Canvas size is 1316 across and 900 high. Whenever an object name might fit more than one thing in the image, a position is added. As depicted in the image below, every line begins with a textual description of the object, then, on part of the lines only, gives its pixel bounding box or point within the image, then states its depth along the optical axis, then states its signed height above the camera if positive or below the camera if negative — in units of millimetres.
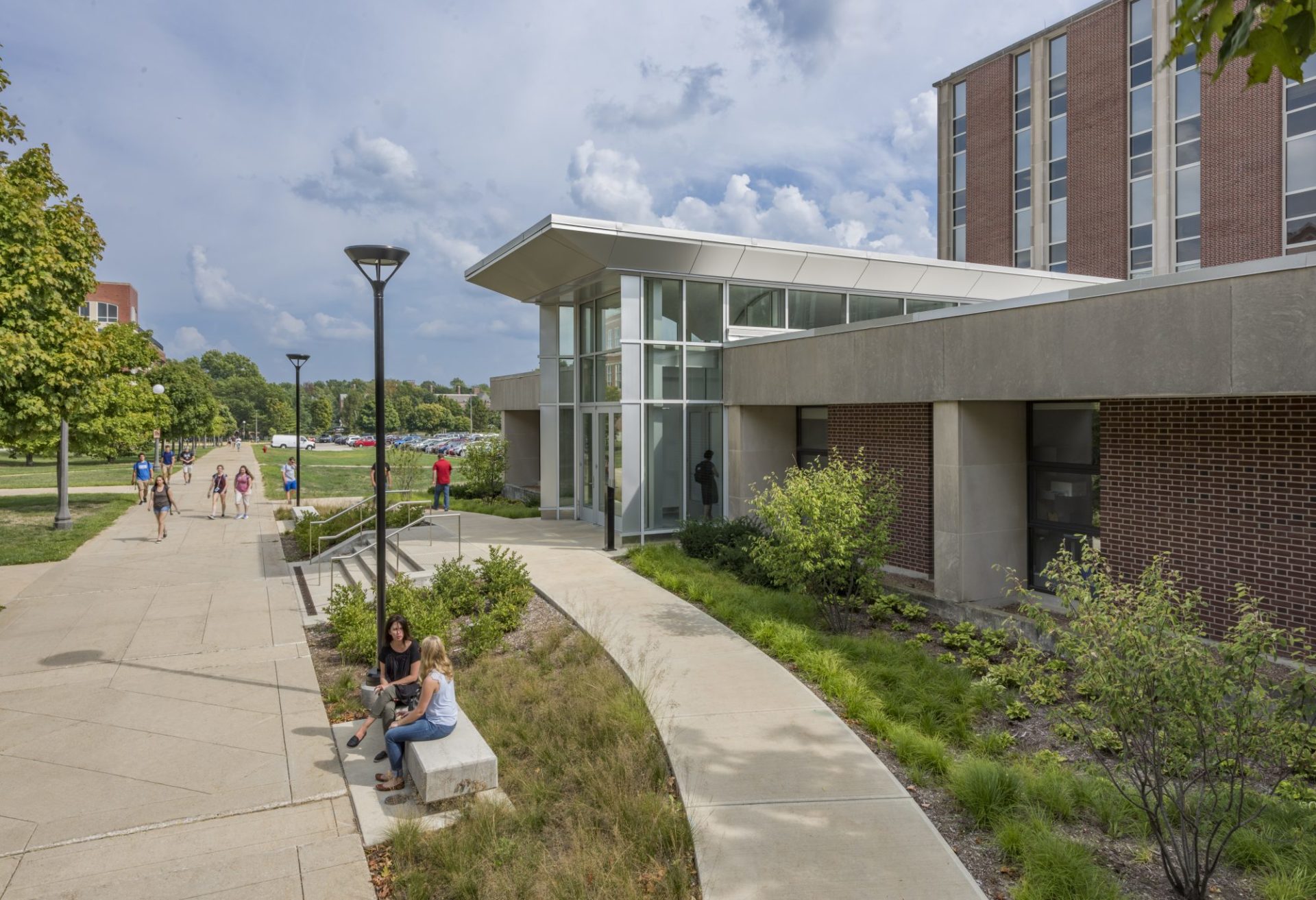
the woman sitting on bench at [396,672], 7453 -2106
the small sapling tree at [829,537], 10094 -1166
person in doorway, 16933 -772
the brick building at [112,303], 80875 +14152
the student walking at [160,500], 19516 -1341
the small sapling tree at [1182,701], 4418 -1406
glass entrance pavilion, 16344 +2857
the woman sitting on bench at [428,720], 6672 -2254
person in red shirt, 22047 -813
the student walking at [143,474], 27219 -1002
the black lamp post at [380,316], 8336 +1341
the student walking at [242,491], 24906 -1437
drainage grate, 12836 -2533
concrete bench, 6250 -2503
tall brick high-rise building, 27562 +11236
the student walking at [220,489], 24484 -1349
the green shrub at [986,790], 5645 -2442
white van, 89912 +231
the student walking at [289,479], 27344 -1176
